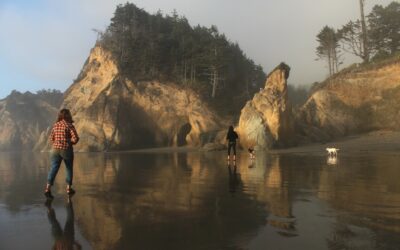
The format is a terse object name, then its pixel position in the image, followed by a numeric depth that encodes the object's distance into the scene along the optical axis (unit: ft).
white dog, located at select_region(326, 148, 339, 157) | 75.57
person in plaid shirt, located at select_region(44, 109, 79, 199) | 33.65
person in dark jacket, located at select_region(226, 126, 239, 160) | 72.49
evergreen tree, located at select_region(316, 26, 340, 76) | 195.83
